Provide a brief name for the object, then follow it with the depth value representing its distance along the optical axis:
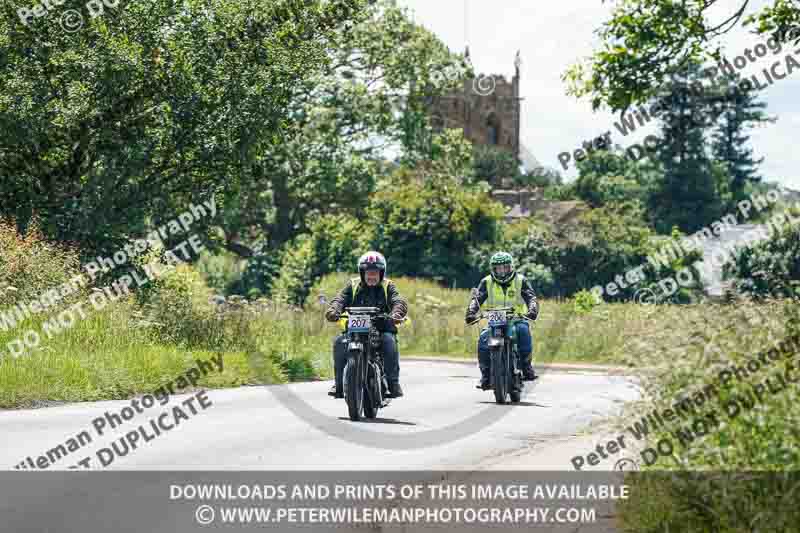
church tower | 136.62
